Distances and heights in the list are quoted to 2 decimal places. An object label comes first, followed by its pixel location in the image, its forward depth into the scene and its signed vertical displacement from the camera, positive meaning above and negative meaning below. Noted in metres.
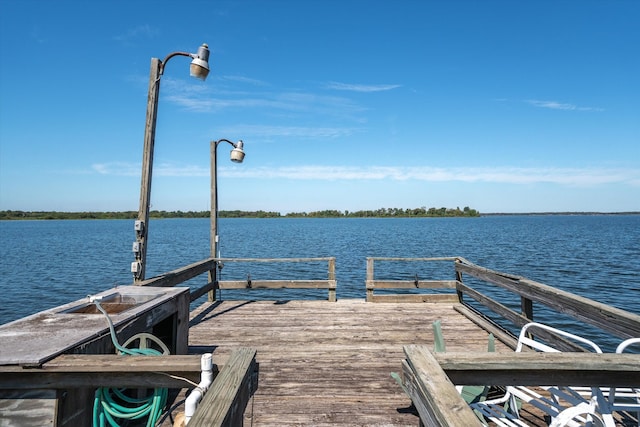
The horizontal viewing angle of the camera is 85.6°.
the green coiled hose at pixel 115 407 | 2.06 -1.19
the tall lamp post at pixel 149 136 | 4.61 +1.08
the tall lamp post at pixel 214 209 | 7.77 +0.12
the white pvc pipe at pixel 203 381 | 1.50 -0.75
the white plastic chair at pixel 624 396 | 1.93 -1.05
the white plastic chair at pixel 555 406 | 1.88 -1.16
